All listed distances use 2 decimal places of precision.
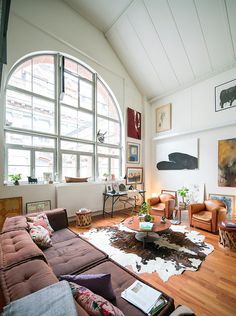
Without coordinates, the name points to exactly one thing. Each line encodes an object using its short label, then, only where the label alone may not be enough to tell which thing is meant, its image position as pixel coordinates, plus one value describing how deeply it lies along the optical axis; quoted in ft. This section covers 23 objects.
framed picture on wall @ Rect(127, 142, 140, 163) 20.40
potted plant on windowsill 12.12
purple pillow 3.94
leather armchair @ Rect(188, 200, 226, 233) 12.19
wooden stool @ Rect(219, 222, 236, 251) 9.67
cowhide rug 8.04
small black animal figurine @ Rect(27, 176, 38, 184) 13.00
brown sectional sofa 3.55
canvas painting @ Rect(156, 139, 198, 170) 17.56
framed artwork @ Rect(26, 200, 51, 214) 12.55
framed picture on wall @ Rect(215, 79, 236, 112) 15.08
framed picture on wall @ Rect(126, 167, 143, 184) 20.15
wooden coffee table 9.92
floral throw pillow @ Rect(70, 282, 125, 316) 2.98
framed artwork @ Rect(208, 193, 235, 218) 14.48
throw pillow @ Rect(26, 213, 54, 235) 8.54
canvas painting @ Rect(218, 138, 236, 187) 14.67
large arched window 13.09
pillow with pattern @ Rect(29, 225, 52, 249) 7.07
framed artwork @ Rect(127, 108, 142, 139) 20.56
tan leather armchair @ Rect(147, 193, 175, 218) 15.61
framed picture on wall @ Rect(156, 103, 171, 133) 20.18
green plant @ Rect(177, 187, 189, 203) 16.54
